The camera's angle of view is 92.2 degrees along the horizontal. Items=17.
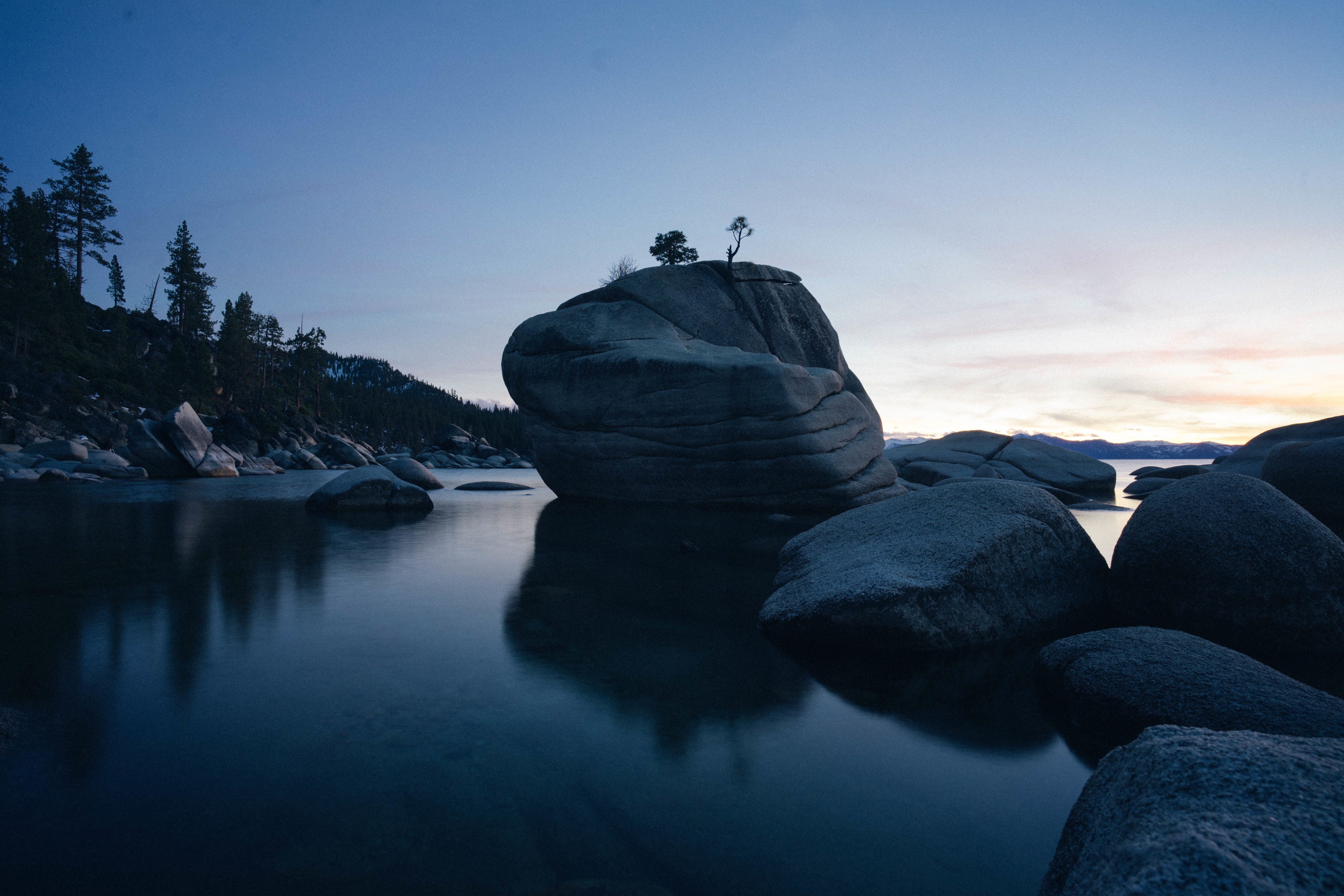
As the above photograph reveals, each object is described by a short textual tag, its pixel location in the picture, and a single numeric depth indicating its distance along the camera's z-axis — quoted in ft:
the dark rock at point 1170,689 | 11.81
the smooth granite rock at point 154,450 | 91.91
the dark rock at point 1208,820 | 4.91
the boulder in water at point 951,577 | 18.10
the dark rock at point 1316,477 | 38.37
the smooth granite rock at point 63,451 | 93.40
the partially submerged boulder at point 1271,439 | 59.41
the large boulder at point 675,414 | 56.80
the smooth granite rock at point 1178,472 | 101.09
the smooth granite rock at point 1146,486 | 86.43
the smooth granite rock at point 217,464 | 98.68
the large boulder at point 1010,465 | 86.07
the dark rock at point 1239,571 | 18.37
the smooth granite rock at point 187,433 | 94.12
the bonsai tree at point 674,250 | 98.58
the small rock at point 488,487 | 84.48
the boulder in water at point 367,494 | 52.03
